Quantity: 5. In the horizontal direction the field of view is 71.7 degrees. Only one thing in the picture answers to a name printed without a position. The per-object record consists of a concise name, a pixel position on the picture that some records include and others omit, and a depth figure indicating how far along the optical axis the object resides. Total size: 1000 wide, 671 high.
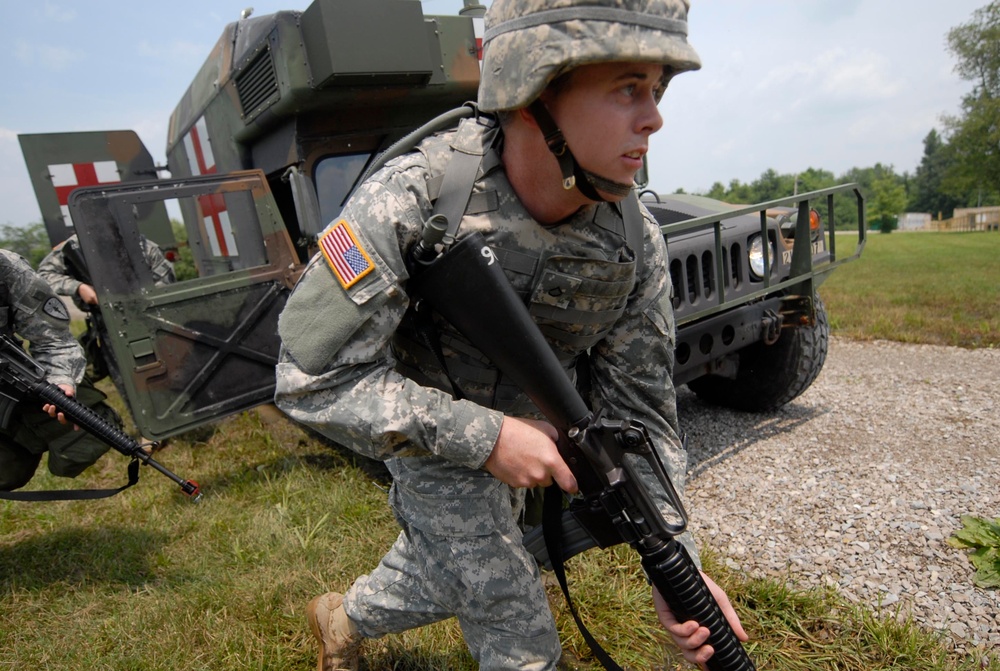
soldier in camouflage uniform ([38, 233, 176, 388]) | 4.46
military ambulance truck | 3.25
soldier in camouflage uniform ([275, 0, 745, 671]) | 1.27
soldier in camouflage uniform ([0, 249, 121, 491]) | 3.16
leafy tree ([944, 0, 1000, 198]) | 32.75
